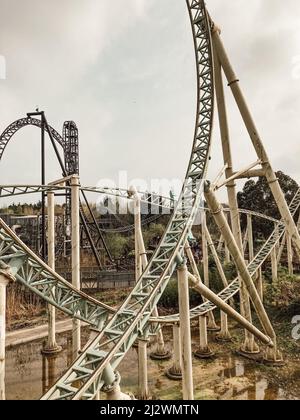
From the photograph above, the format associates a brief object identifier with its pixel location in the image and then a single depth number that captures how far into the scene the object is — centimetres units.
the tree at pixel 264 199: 2262
